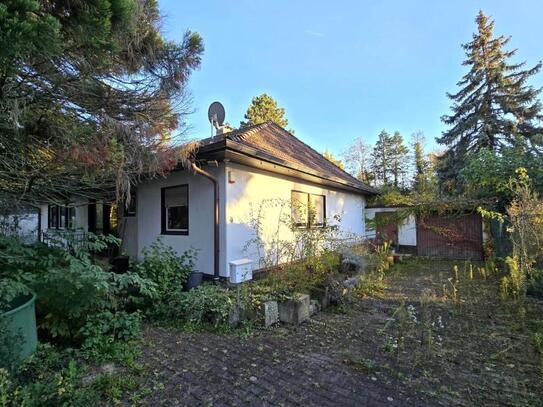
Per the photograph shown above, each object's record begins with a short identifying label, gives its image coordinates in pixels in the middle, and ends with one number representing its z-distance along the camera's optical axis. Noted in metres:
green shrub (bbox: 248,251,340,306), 4.72
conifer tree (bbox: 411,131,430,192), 28.87
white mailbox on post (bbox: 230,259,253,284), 4.23
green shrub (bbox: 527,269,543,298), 5.37
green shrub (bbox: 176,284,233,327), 4.26
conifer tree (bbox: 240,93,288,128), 26.42
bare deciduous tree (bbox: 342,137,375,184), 32.09
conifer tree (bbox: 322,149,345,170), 29.37
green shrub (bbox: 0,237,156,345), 3.06
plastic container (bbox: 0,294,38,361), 2.60
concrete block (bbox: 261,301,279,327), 4.30
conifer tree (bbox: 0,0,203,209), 2.51
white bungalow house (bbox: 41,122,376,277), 5.83
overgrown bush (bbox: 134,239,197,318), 4.64
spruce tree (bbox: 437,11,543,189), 17.72
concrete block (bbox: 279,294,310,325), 4.43
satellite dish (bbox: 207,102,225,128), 7.97
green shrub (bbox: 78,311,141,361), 3.21
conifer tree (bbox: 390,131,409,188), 31.03
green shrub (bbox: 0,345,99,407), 2.16
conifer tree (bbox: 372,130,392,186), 31.41
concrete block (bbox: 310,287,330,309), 5.22
